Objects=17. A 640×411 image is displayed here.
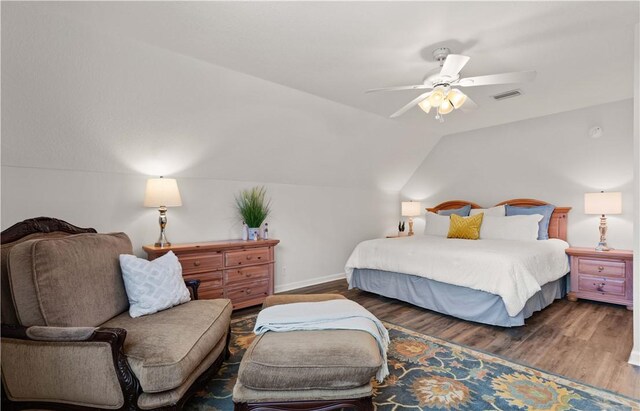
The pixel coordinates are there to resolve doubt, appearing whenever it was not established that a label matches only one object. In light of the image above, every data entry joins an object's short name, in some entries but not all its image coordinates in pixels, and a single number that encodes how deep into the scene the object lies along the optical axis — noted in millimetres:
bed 2916
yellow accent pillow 4426
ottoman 1511
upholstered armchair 1506
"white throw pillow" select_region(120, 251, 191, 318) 2047
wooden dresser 3148
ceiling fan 2213
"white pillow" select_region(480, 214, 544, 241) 4148
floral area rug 1859
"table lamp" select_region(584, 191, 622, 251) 3623
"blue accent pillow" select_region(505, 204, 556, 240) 4250
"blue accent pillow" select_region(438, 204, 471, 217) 5117
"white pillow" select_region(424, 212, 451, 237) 4934
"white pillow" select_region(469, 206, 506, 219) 4695
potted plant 3961
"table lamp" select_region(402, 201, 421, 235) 5816
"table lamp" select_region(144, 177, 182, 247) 3051
